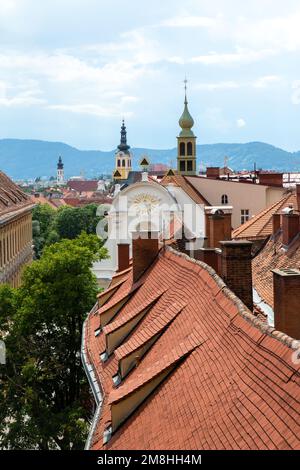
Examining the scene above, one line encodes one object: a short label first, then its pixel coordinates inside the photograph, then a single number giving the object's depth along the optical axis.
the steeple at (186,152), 95.81
